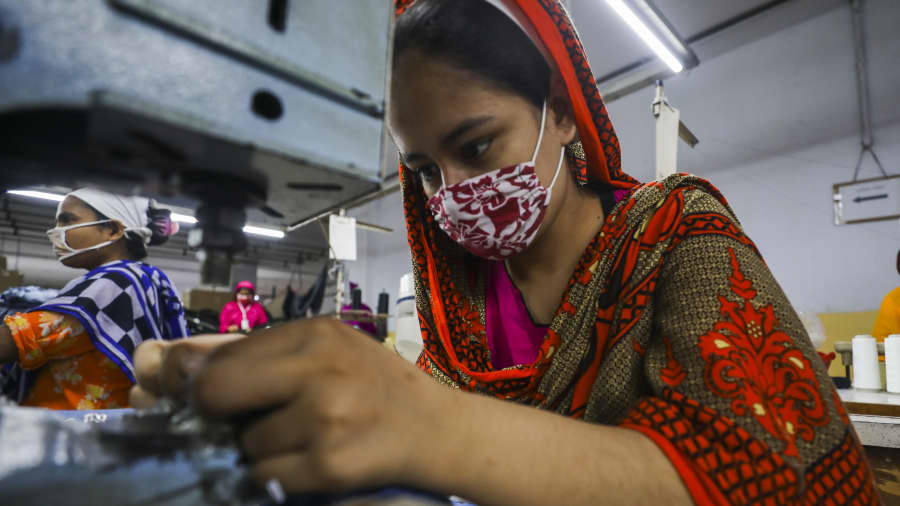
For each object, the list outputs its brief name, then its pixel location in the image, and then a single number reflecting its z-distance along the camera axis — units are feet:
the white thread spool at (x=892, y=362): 5.53
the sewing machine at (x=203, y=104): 0.83
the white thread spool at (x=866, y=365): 5.88
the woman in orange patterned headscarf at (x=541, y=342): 0.90
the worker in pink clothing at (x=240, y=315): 13.80
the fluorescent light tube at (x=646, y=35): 7.41
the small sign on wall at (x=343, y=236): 7.19
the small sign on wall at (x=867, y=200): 11.14
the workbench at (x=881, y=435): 3.90
